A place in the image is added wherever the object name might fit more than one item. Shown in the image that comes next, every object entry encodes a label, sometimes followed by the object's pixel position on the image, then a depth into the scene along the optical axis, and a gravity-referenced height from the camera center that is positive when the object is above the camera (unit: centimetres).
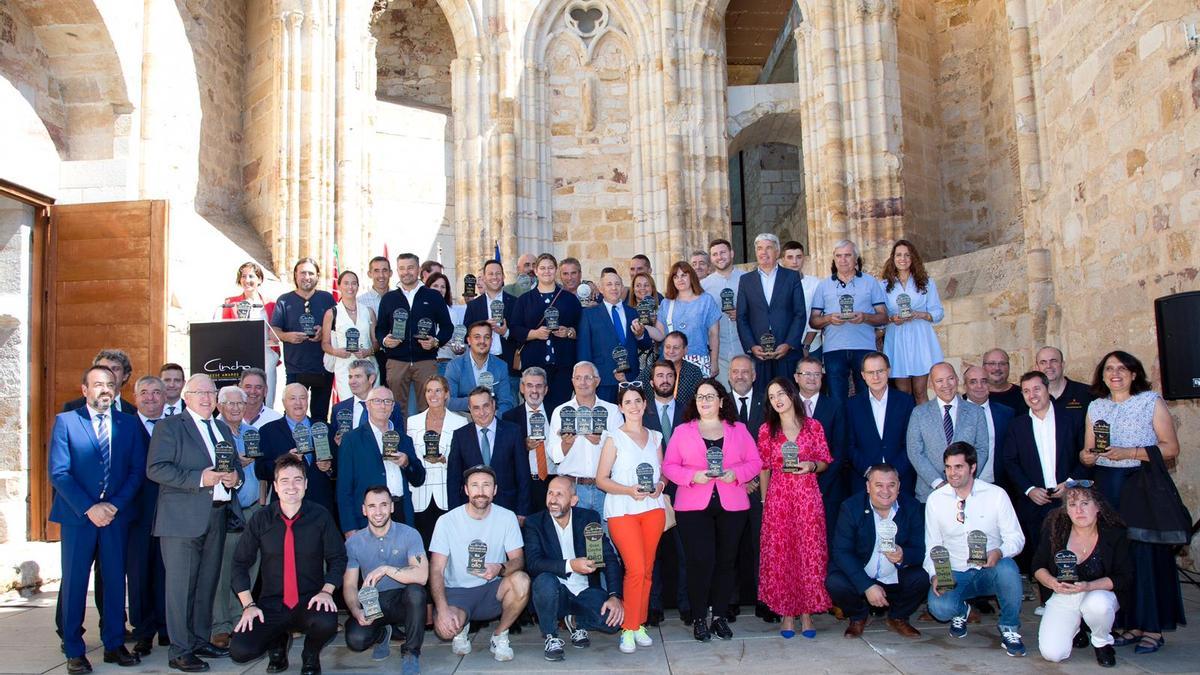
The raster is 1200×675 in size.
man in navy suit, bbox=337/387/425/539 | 631 -31
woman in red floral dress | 596 -67
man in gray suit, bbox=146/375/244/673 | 562 -52
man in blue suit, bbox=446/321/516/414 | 729 +34
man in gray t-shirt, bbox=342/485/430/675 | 560 -87
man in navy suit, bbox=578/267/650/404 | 757 +60
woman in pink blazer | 597 -53
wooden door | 923 +123
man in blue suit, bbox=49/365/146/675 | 558 -38
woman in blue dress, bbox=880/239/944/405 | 754 +60
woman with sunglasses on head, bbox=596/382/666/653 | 588 -55
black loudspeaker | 646 +33
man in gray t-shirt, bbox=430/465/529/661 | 570 -89
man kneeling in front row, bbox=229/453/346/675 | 553 -83
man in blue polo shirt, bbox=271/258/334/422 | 798 +70
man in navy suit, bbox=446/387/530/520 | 643 -25
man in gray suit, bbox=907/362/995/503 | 633 -16
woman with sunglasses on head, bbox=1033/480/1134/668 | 531 -94
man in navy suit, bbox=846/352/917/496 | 644 -14
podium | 805 +61
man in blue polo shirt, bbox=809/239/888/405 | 754 +65
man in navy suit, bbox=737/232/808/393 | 758 +72
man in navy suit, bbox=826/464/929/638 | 588 -92
